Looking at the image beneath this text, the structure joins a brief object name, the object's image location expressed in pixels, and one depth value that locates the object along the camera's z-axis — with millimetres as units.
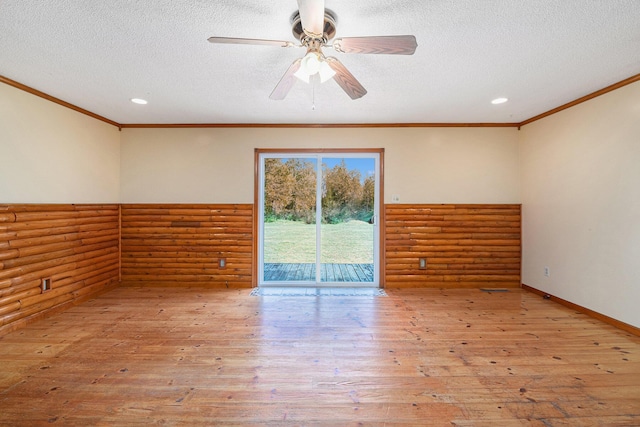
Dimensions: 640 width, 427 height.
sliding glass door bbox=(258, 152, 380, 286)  4492
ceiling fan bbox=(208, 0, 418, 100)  1585
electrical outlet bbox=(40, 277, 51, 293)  3203
